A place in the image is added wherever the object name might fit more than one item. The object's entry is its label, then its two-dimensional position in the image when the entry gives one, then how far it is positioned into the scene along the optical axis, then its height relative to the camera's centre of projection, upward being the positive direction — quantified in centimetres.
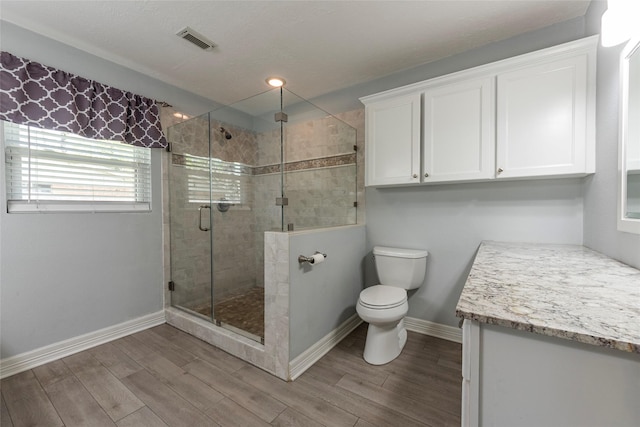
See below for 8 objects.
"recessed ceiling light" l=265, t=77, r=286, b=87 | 249 +129
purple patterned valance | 165 +80
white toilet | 176 -65
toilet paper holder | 172 -34
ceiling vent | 179 +127
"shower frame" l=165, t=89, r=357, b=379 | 166 -72
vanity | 58 -37
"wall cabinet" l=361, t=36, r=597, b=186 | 151 +61
